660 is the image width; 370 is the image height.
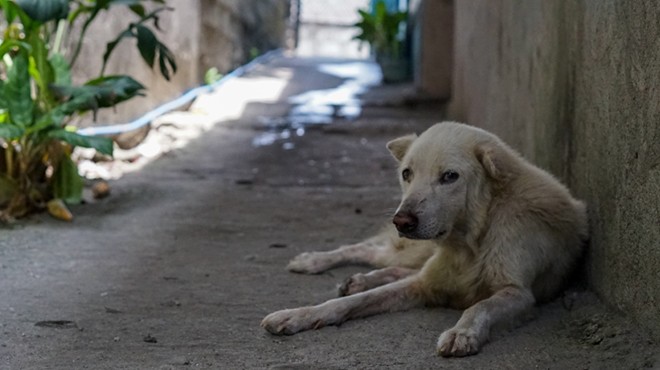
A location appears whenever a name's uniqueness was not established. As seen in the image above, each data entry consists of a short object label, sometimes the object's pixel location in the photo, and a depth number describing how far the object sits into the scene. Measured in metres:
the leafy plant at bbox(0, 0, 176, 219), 4.11
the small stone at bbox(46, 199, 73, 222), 4.29
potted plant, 11.34
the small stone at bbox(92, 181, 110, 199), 4.88
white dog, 2.68
